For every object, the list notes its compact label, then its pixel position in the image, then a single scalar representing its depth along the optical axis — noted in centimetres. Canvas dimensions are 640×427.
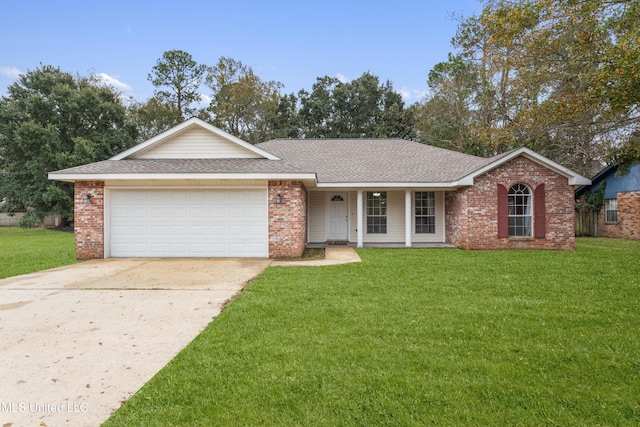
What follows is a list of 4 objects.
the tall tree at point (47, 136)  2406
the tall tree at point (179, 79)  3353
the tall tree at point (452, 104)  2523
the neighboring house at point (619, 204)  1606
